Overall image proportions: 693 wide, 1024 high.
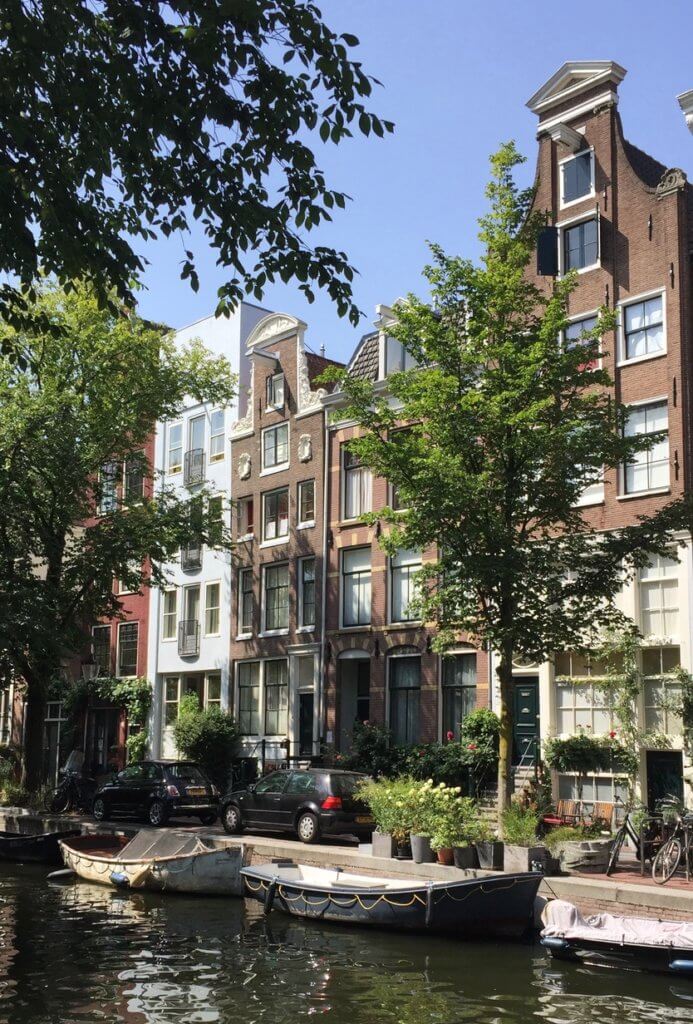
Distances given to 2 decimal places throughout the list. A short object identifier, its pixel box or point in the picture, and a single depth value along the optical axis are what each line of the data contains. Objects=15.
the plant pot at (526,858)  16.98
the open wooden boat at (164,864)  20.42
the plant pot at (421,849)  18.31
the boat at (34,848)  24.81
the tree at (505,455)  19.22
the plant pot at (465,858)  17.70
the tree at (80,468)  28.34
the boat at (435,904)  16.03
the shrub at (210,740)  35.09
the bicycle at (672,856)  16.33
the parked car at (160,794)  26.69
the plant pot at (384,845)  18.92
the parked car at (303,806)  22.03
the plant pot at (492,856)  17.45
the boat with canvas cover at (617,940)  13.75
